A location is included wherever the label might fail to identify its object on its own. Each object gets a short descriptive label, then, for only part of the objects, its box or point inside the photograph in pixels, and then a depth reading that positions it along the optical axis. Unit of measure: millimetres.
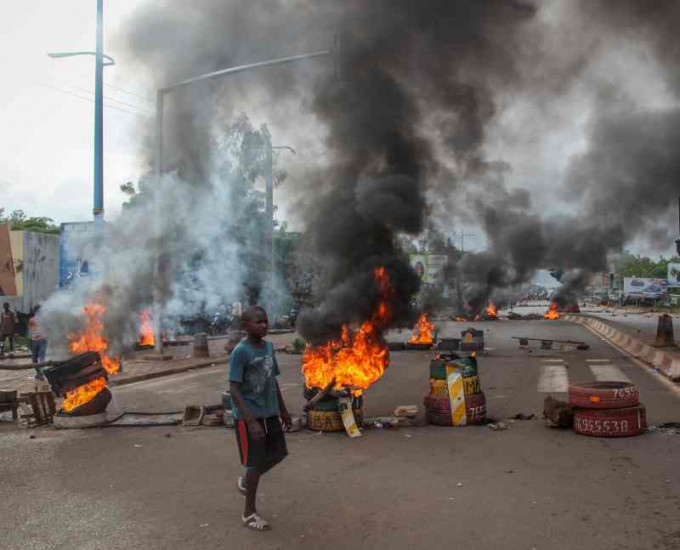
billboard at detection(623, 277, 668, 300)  57844
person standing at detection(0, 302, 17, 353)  17234
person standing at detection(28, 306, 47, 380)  12438
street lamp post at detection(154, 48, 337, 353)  11242
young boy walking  4219
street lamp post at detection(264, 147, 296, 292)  19345
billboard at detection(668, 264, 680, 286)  56000
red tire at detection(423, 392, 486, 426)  7309
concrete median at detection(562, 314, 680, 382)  11391
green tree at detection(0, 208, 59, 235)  35688
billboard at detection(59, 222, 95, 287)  11922
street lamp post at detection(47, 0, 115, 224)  12492
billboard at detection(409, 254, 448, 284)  39466
